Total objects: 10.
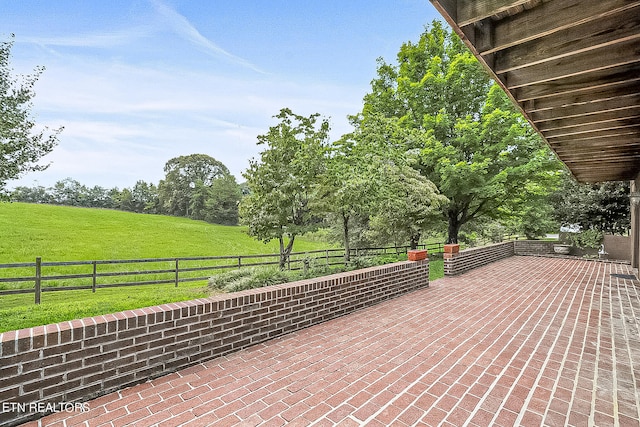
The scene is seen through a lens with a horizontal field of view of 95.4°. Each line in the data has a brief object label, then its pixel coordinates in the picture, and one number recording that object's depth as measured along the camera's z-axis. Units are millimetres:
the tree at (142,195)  49969
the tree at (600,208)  13445
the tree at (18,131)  5855
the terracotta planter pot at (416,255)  6371
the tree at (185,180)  44031
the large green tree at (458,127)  10898
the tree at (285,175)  8422
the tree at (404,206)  8969
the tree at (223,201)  34969
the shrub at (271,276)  5445
